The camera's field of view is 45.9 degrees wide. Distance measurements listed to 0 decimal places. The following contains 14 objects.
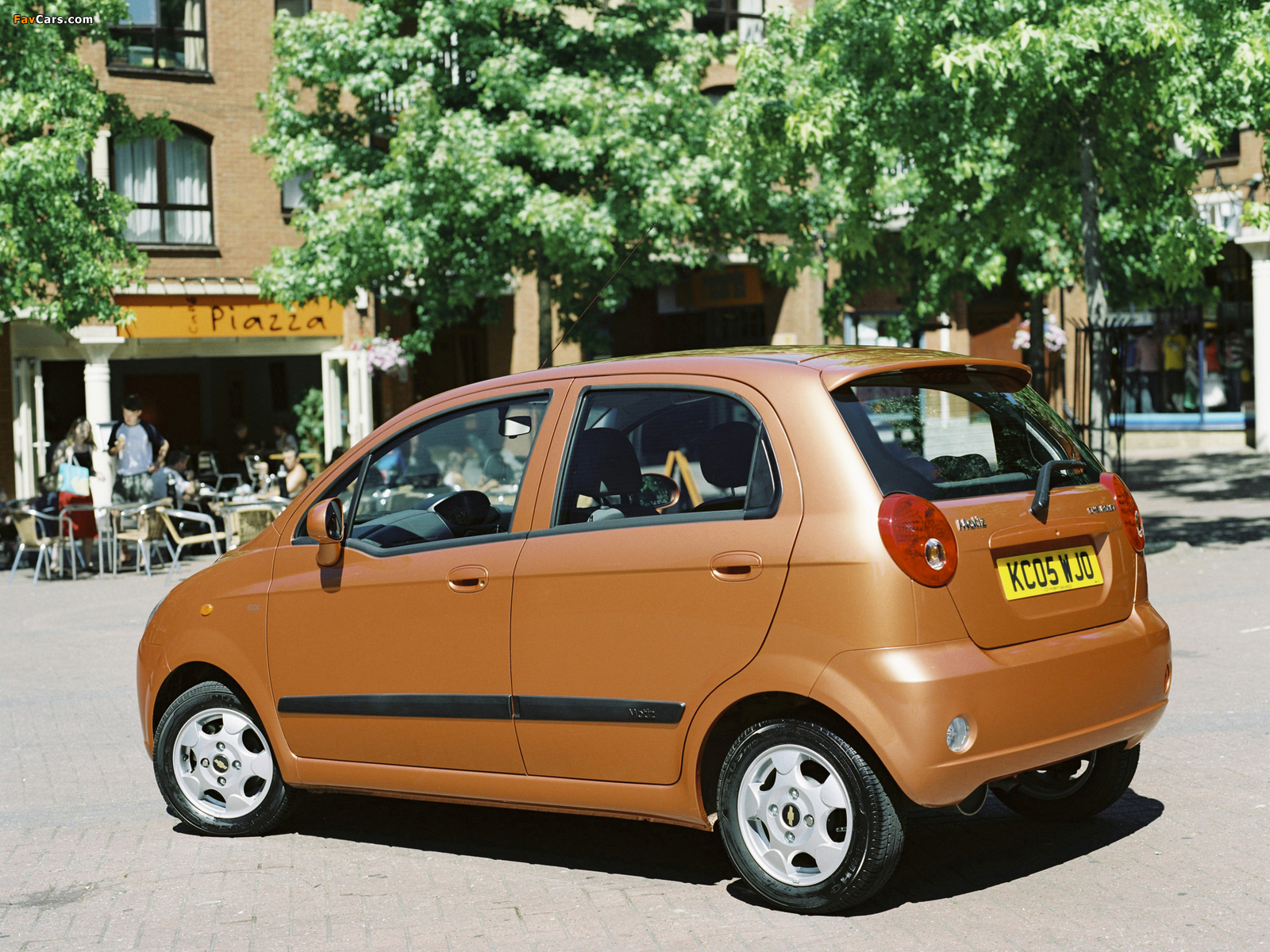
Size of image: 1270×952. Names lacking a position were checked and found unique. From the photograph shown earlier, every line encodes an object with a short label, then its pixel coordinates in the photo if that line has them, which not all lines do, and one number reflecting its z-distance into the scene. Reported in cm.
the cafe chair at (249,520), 1409
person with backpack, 1683
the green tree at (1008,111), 1186
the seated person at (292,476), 1469
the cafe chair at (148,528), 1576
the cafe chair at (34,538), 1596
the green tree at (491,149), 1894
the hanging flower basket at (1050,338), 2583
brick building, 2548
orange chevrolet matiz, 414
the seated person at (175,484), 1730
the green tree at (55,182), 1619
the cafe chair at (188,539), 1509
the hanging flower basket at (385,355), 2419
